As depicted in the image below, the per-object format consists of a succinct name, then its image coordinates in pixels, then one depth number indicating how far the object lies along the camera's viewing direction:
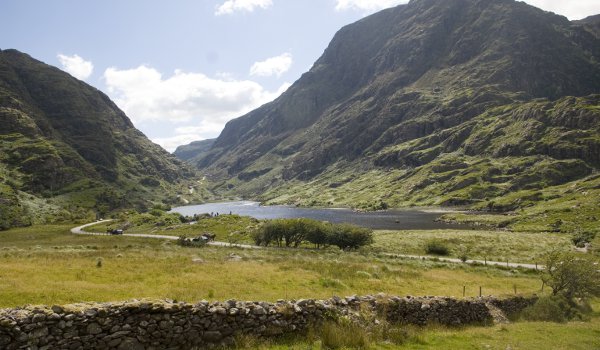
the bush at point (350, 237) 95.25
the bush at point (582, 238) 96.29
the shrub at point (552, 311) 28.83
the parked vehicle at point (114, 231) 135.21
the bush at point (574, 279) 34.84
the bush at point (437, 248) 89.06
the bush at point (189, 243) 87.94
